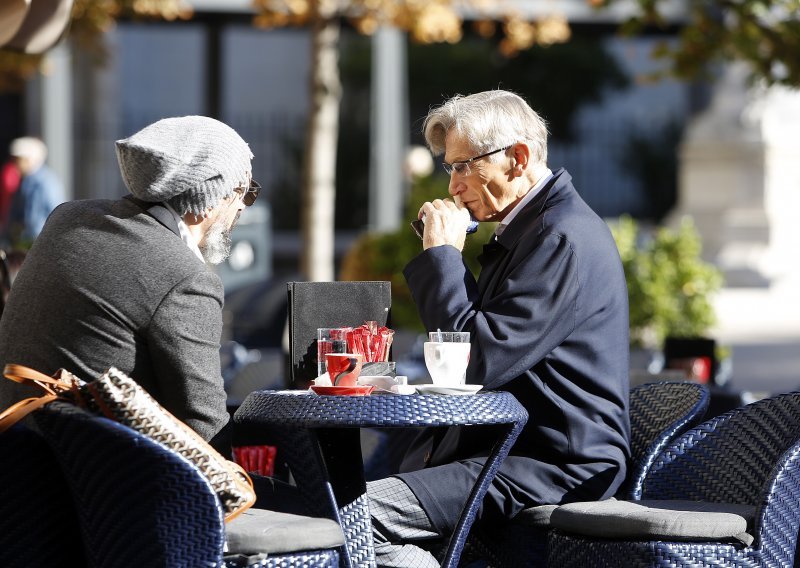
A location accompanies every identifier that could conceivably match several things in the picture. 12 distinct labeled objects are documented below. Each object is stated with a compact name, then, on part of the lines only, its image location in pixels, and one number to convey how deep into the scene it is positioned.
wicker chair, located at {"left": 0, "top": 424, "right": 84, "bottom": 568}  6.04
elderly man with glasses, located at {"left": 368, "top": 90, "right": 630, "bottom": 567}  7.30
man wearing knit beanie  6.52
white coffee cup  7.03
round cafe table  6.40
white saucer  6.84
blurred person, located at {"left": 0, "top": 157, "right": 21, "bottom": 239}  26.77
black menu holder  7.37
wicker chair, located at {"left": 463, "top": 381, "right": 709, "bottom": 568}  7.49
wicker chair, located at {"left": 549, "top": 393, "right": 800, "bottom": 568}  7.30
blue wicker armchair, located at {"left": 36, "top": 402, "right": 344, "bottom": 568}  5.84
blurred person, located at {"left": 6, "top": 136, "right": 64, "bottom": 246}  23.58
